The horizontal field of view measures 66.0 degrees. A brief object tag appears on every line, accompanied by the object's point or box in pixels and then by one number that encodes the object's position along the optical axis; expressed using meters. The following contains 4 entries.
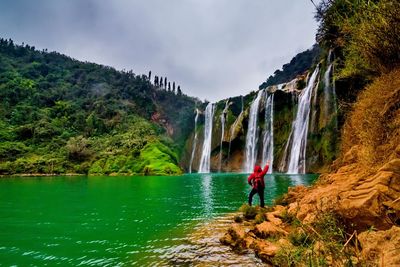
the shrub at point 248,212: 12.62
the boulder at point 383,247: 3.73
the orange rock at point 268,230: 8.75
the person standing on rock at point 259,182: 13.87
